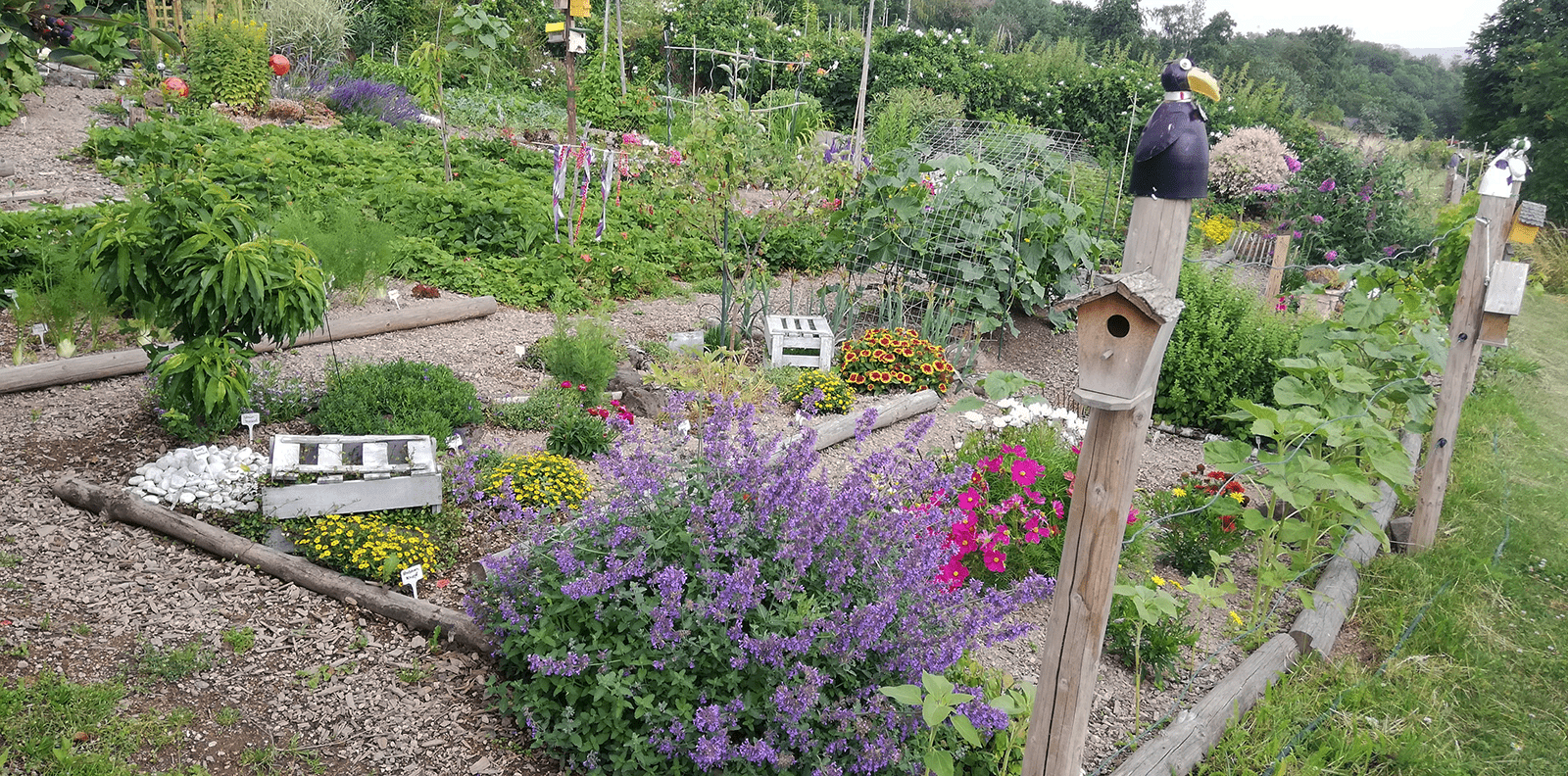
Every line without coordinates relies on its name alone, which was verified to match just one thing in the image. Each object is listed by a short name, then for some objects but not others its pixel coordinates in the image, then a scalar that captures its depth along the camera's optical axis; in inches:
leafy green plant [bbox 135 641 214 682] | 117.5
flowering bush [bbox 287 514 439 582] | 138.9
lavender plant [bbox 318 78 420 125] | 432.5
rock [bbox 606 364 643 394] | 221.1
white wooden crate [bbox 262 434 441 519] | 149.4
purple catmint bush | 100.3
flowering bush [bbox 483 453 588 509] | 154.4
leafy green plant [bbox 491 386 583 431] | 198.5
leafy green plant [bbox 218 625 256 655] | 124.1
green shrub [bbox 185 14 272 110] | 407.2
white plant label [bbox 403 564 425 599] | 134.0
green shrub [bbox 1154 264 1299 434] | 233.1
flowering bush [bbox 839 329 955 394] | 237.5
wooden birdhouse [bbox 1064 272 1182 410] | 74.1
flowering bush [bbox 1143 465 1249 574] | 163.3
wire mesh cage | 270.8
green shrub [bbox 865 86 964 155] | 474.0
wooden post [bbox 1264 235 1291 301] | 312.6
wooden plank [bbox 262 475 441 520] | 148.6
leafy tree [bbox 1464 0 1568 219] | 608.1
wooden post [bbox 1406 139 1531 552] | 172.6
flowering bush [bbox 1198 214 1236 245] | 467.2
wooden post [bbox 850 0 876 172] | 360.5
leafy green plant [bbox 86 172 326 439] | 154.3
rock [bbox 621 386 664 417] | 208.1
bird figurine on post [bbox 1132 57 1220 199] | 74.0
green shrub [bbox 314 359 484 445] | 175.2
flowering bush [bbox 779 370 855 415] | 224.5
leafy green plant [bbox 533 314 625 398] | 209.8
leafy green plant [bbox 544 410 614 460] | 185.3
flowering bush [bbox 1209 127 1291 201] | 539.8
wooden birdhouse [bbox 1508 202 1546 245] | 184.2
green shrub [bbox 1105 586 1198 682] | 134.7
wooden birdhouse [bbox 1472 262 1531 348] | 167.5
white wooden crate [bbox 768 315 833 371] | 242.8
